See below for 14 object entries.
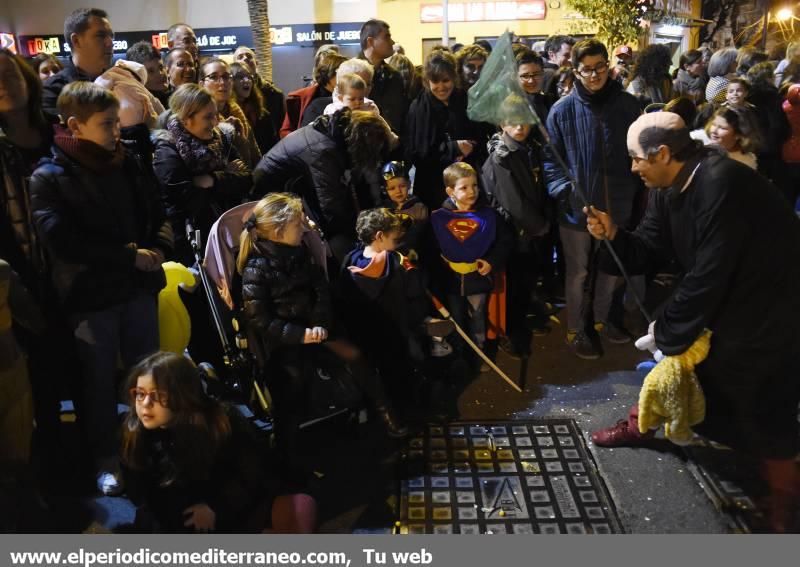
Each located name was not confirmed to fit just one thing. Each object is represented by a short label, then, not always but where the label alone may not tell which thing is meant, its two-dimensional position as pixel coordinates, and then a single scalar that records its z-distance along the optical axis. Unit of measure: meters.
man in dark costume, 2.84
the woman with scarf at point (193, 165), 4.02
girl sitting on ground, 2.73
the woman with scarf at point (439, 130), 5.33
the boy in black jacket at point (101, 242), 3.21
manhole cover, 3.17
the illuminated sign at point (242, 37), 17.83
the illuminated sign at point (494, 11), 17.23
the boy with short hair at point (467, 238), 4.61
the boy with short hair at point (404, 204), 4.53
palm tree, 15.16
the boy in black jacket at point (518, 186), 4.76
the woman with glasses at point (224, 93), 4.85
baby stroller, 3.68
